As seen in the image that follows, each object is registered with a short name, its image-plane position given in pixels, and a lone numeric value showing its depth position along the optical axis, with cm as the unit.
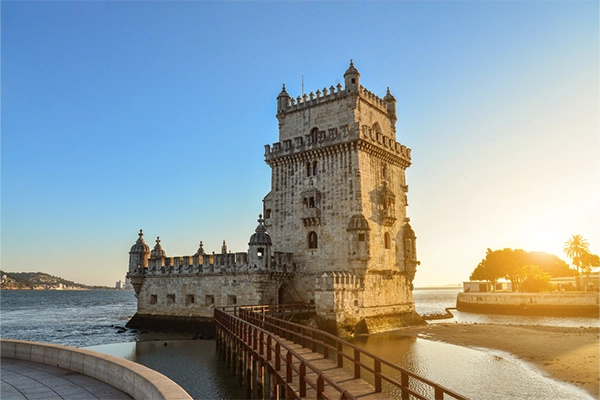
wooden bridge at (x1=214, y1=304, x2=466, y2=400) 1094
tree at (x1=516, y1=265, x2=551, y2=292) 6724
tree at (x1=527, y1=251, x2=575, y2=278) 9038
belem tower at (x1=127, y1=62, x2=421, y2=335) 3334
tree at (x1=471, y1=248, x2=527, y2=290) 8088
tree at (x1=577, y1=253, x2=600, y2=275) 7854
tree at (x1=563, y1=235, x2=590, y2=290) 7775
